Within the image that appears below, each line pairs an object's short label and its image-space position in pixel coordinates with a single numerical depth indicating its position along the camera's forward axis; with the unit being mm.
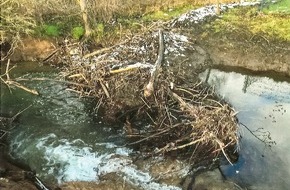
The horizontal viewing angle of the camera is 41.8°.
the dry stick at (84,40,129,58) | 15096
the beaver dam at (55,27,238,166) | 10781
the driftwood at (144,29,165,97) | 12453
